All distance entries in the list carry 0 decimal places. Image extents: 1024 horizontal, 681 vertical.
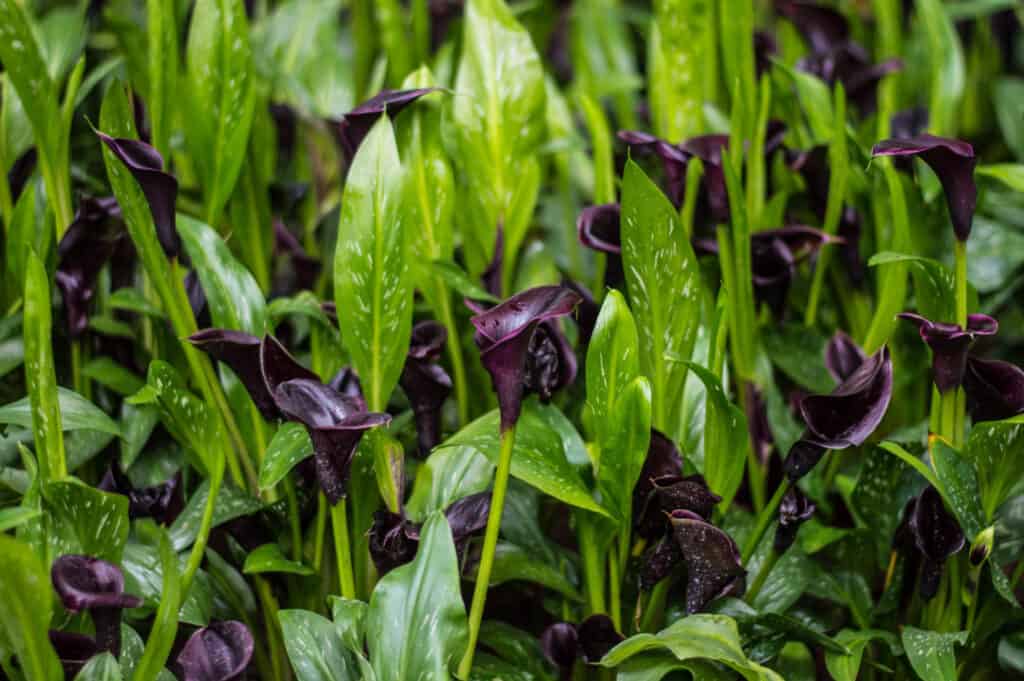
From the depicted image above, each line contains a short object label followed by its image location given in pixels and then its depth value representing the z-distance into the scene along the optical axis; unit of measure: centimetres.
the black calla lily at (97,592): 154
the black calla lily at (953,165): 161
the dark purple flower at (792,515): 167
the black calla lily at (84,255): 179
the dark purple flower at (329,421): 158
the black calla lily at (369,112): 171
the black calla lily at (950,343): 164
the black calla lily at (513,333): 158
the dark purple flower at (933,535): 167
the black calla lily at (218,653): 161
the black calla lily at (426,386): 171
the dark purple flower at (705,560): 163
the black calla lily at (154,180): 164
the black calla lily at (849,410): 161
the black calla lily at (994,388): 166
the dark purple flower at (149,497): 171
